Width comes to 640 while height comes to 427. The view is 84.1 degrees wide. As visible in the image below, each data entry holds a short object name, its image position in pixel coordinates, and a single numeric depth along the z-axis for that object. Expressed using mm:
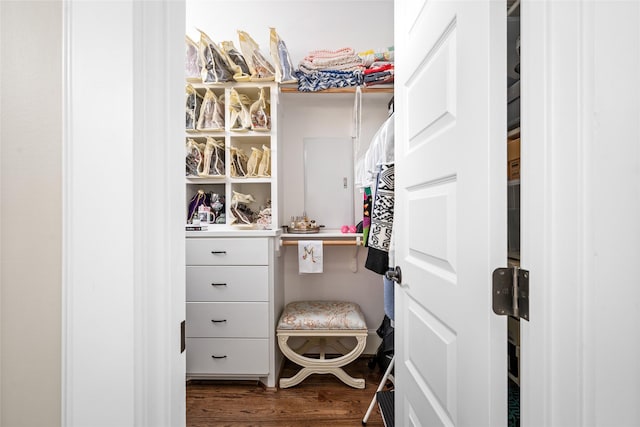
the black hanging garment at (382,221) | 1640
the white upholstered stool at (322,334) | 2207
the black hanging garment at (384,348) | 2348
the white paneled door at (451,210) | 682
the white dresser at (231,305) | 2203
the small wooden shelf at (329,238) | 2393
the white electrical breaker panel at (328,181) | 2723
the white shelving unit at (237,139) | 2436
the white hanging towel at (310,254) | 2383
